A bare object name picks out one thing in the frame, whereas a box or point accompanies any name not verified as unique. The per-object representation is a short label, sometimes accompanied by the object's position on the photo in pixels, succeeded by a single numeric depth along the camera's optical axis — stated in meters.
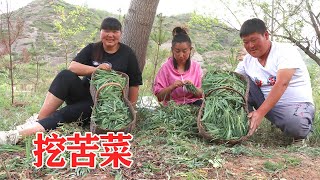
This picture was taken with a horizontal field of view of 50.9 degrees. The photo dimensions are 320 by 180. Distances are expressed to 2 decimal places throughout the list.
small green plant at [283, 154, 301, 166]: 2.30
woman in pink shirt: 3.37
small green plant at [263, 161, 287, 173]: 2.18
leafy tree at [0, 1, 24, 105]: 5.04
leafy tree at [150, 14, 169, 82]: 5.06
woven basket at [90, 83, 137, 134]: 2.62
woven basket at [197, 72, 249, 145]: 2.60
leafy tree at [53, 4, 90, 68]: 7.81
